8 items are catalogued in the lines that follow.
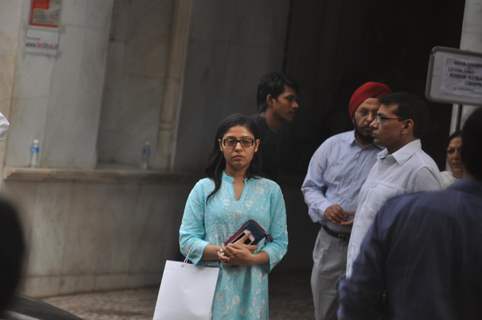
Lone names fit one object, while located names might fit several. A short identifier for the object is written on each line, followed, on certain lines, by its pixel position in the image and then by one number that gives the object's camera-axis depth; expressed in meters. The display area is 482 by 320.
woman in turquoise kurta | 11.28
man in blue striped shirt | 13.59
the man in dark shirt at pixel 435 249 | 7.03
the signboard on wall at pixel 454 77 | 11.82
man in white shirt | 11.13
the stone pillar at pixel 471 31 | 14.16
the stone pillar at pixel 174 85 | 19.81
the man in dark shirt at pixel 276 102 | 15.03
